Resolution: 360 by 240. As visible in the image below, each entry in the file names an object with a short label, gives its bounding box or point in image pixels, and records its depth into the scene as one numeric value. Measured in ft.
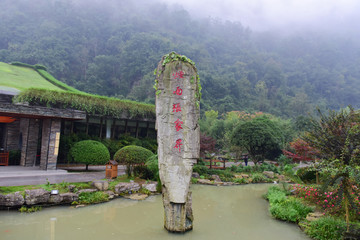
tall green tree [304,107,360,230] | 15.40
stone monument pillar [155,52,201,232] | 16.62
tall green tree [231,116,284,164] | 49.71
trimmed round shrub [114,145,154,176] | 30.96
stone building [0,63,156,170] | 33.66
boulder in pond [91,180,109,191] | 25.35
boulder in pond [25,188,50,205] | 20.66
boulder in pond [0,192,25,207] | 20.04
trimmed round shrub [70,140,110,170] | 35.14
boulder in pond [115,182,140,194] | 26.39
